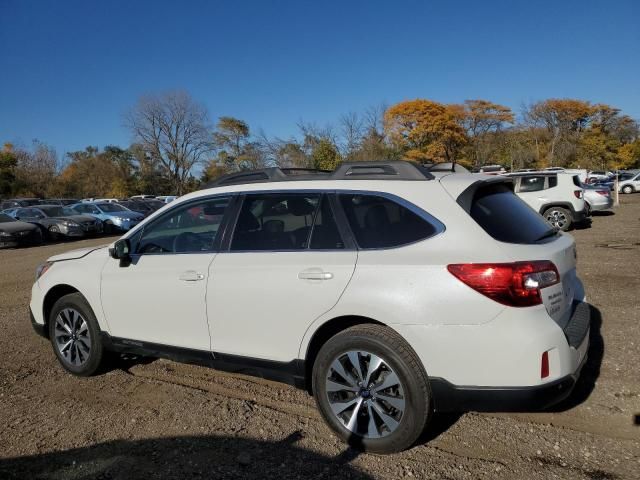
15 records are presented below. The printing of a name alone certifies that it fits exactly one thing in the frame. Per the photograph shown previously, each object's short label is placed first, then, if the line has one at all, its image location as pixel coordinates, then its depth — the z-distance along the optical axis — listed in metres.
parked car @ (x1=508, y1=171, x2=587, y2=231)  14.19
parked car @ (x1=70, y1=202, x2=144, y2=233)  22.20
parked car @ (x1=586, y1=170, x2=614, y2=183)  35.58
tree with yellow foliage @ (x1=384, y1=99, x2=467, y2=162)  51.31
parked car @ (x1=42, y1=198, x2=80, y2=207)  31.62
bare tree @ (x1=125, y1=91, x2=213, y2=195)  55.38
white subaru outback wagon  2.72
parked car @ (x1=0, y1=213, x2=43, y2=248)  17.48
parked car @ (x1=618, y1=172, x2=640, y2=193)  36.66
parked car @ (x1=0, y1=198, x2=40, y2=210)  29.71
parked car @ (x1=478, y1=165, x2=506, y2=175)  15.67
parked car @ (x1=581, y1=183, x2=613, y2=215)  18.58
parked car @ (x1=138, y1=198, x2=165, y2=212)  28.20
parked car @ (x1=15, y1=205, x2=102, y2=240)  19.73
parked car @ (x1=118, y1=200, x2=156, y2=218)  26.60
